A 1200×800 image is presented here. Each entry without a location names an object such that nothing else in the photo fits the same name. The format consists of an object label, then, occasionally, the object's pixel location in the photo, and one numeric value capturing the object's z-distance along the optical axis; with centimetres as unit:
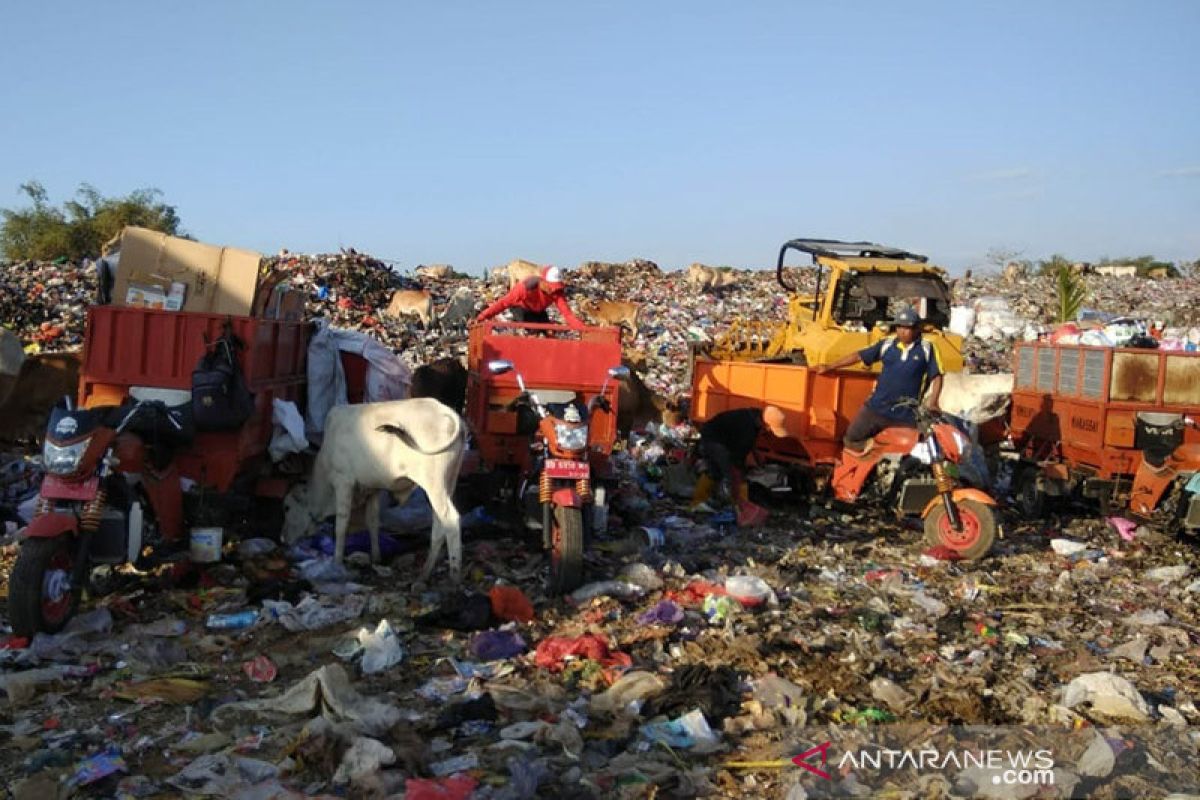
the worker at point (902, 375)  788
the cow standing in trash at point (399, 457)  631
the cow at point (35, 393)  909
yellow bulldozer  988
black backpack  604
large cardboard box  758
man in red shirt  834
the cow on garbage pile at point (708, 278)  2303
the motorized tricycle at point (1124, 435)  819
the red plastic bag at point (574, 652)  482
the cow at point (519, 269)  2159
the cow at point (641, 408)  1224
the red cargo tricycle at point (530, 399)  739
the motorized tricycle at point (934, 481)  728
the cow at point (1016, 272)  2826
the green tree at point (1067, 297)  1750
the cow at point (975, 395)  1062
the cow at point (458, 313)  1798
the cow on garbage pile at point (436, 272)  2322
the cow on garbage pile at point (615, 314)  1817
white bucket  616
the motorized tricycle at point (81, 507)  492
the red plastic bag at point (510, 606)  546
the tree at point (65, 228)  2623
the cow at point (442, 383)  958
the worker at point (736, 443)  883
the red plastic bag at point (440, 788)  330
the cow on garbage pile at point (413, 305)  1788
